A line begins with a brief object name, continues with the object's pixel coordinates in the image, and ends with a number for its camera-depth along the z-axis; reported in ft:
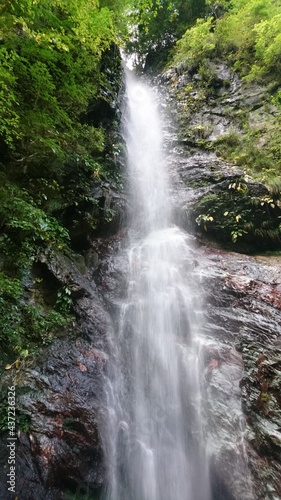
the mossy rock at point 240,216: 24.81
